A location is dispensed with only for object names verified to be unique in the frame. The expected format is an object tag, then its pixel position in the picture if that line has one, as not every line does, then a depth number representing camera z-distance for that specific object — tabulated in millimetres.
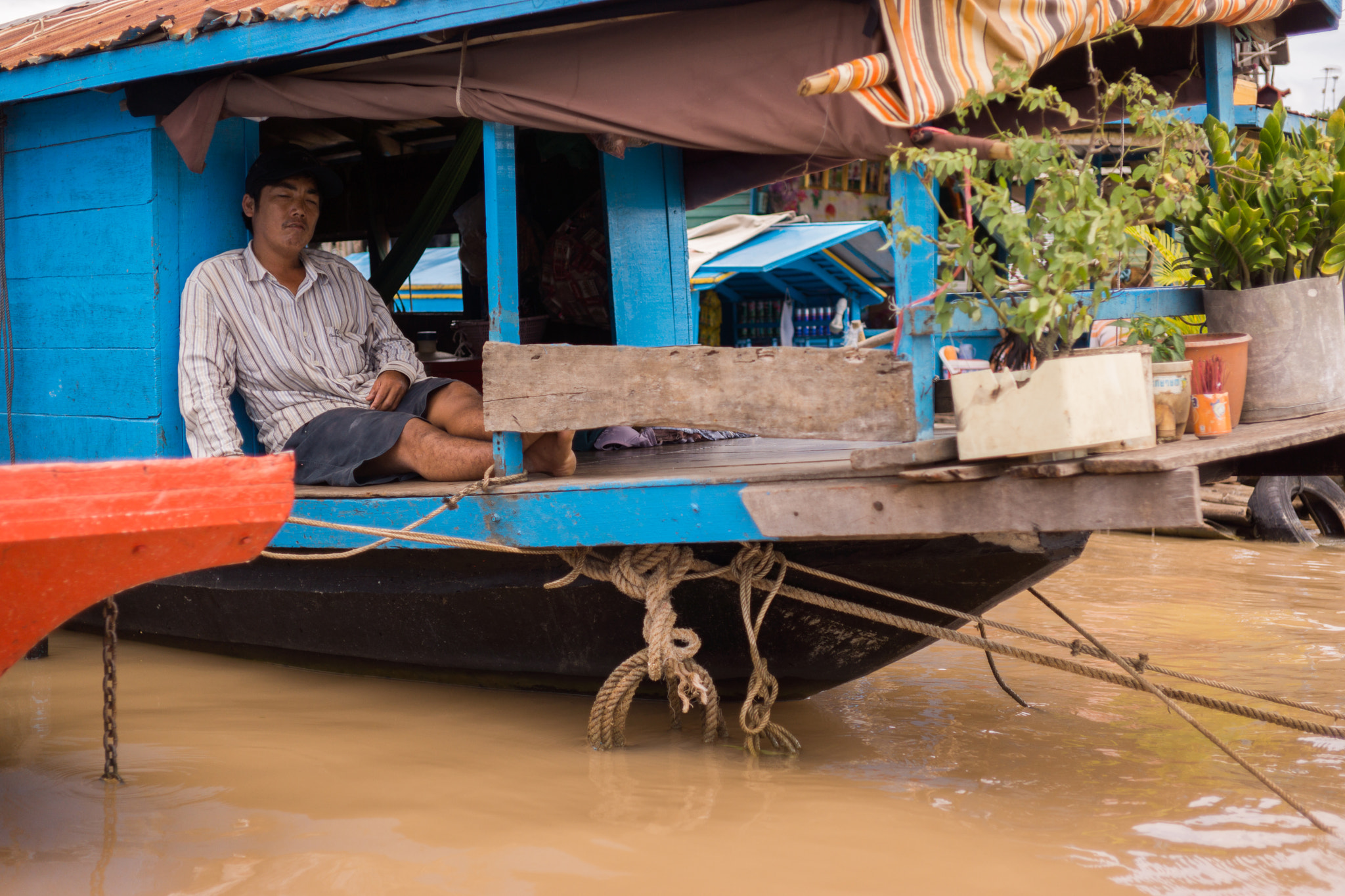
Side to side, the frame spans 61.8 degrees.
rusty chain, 2791
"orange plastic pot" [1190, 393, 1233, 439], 2834
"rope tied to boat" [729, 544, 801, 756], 2953
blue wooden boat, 2662
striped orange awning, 2596
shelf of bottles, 12102
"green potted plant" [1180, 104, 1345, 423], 3068
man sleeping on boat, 3527
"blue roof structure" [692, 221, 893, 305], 9953
